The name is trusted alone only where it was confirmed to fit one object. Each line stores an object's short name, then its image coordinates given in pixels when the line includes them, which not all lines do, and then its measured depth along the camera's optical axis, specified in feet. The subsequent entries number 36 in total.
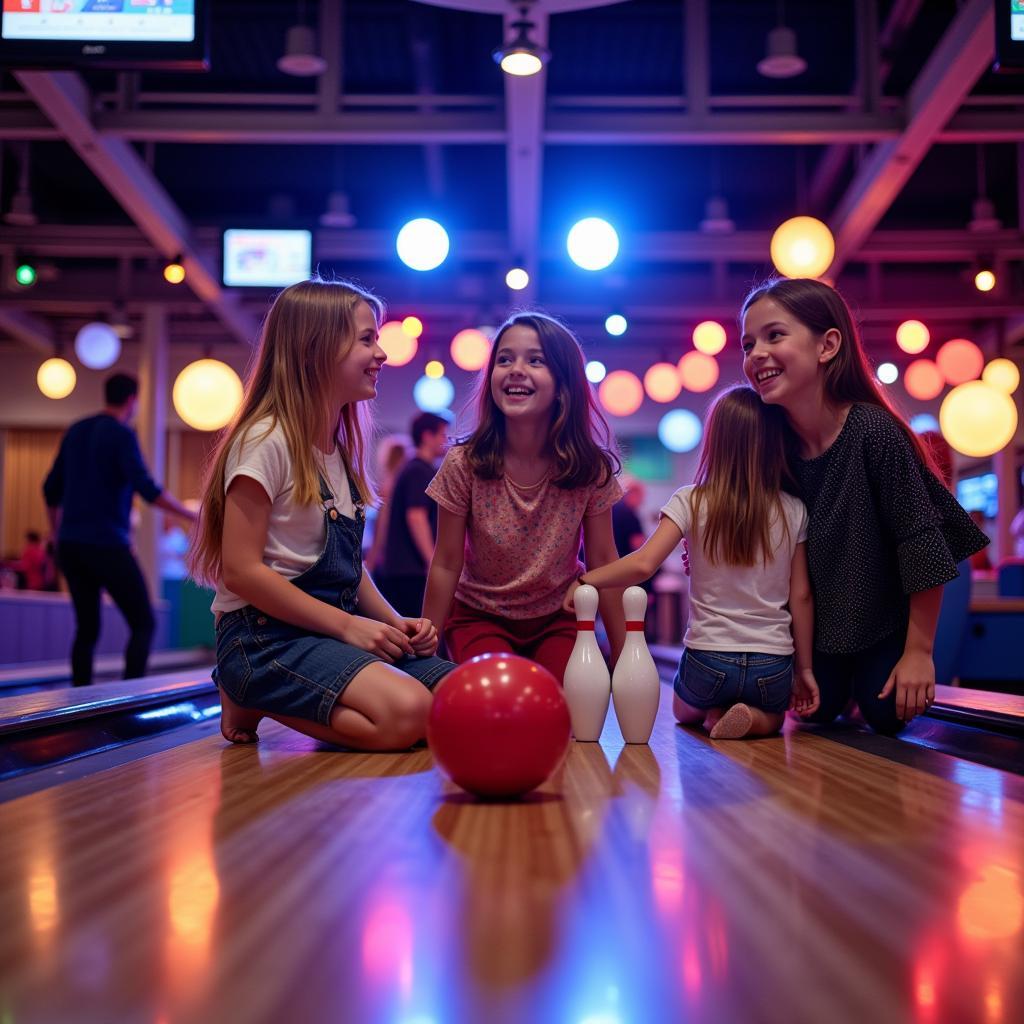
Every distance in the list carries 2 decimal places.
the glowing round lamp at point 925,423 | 29.01
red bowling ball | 5.04
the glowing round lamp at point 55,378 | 25.91
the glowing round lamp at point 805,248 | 17.72
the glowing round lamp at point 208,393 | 20.88
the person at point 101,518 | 14.76
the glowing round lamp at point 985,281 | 24.94
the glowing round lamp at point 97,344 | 24.11
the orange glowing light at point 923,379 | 26.53
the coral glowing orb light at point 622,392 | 27.07
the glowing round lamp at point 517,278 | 24.81
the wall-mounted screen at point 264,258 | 23.31
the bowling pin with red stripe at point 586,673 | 7.30
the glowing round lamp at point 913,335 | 24.50
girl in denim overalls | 6.72
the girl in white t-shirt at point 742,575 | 7.77
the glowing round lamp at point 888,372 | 26.63
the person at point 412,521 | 15.47
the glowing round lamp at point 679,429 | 30.07
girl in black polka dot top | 7.72
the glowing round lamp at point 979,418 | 19.86
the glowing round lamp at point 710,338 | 25.64
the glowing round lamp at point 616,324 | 28.84
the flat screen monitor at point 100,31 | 12.77
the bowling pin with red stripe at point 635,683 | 7.39
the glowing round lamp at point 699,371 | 26.43
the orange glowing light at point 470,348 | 24.88
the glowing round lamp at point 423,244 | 20.99
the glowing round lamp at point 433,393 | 28.50
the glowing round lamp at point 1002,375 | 23.95
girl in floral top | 8.76
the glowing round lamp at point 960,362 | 23.89
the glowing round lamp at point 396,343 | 23.77
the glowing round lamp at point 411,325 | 25.67
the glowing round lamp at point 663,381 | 27.55
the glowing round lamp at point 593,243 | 21.24
